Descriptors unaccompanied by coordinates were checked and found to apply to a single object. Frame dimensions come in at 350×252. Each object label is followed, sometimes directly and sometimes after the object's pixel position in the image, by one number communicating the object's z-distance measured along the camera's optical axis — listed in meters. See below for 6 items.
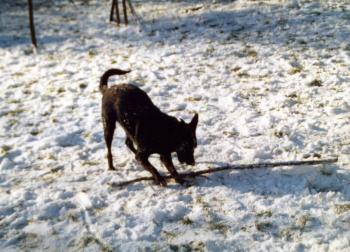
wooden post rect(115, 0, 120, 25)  10.48
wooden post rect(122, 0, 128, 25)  10.40
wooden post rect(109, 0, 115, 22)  10.64
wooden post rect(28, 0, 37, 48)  9.08
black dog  4.30
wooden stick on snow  4.54
